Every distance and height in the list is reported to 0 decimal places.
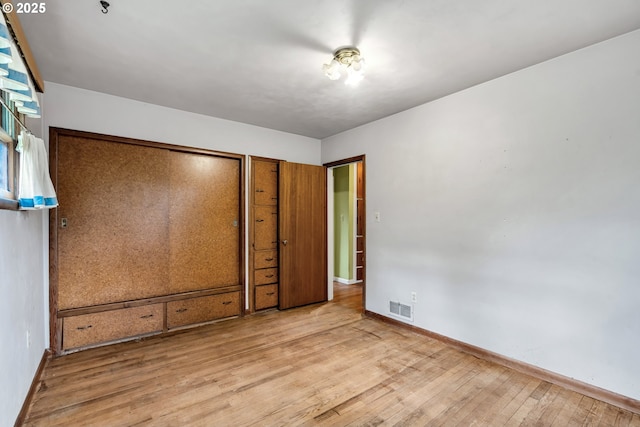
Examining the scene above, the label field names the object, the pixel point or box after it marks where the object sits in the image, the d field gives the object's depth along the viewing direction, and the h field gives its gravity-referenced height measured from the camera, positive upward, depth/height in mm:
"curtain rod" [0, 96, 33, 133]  1461 +580
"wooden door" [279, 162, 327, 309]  3980 -276
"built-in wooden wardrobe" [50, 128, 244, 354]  2719 -236
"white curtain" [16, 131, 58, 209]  1792 +274
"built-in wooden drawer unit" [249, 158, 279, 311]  3816 -270
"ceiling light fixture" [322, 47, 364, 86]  2098 +1130
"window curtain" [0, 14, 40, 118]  1213 +677
